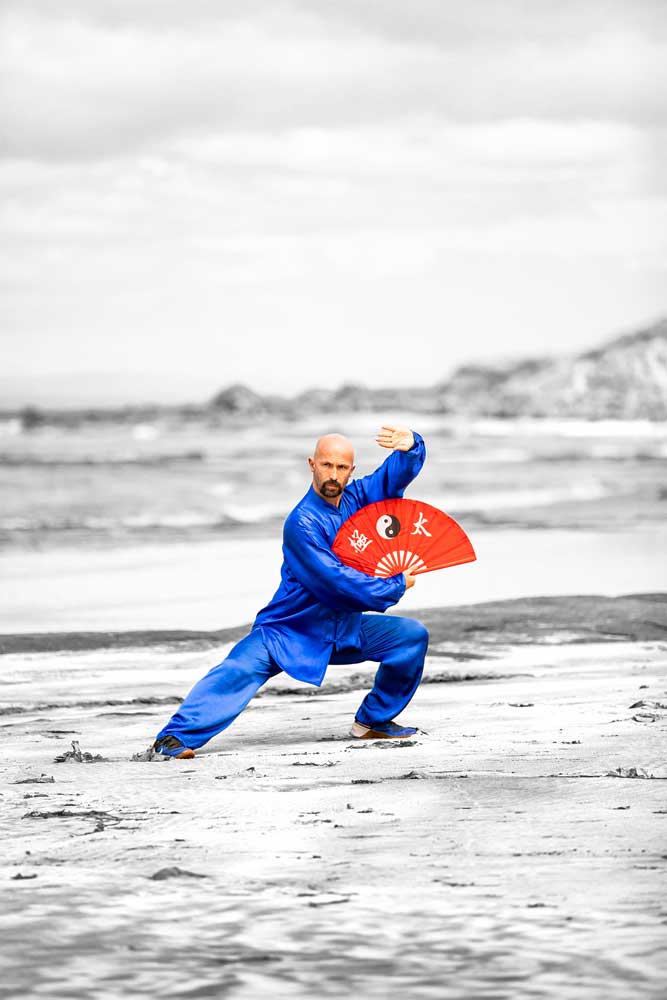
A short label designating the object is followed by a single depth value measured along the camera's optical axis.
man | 9.92
